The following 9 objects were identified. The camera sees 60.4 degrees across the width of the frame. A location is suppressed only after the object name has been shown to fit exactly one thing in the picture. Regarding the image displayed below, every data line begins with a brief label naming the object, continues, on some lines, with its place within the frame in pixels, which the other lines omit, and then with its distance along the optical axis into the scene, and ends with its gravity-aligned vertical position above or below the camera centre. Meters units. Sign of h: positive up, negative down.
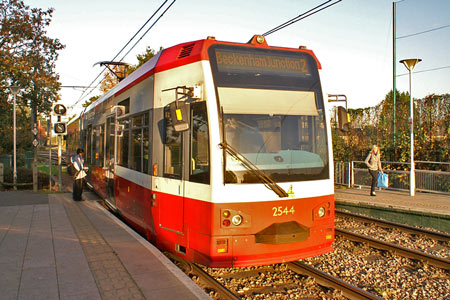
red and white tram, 5.16 -0.08
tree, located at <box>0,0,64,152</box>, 18.61 +4.52
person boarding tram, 12.62 -0.86
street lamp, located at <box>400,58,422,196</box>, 12.96 +1.25
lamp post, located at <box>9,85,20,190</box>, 16.57 +2.55
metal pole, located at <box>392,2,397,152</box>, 19.36 +5.31
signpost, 14.23 +1.01
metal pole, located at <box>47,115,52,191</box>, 15.65 +0.81
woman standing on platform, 13.17 -0.43
